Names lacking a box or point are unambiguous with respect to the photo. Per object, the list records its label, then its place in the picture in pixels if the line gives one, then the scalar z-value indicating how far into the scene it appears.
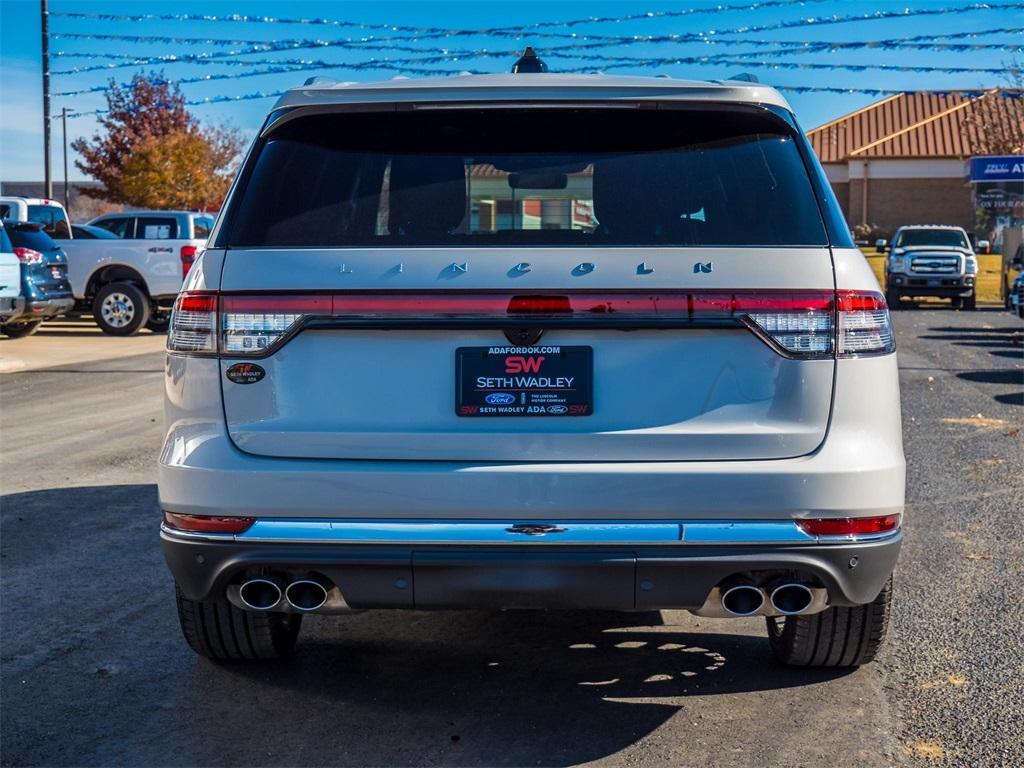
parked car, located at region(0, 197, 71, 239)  21.00
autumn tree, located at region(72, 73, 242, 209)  49.59
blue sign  45.48
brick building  61.47
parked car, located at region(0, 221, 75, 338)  17.70
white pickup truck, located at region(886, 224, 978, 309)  29.66
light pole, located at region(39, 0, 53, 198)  35.66
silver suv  3.55
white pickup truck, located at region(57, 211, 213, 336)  21.34
